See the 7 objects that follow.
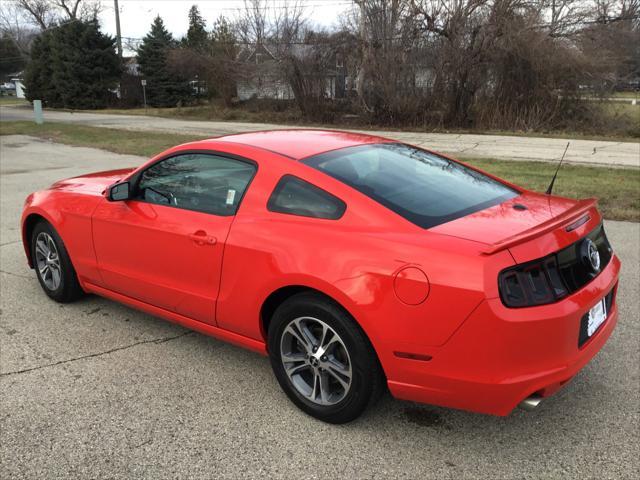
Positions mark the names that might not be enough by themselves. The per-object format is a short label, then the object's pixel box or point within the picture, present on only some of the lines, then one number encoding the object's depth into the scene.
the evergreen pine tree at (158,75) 47.84
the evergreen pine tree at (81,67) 45.78
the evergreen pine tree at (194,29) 51.34
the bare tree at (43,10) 58.62
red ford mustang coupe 2.42
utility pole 47.40
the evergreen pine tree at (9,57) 74.38
